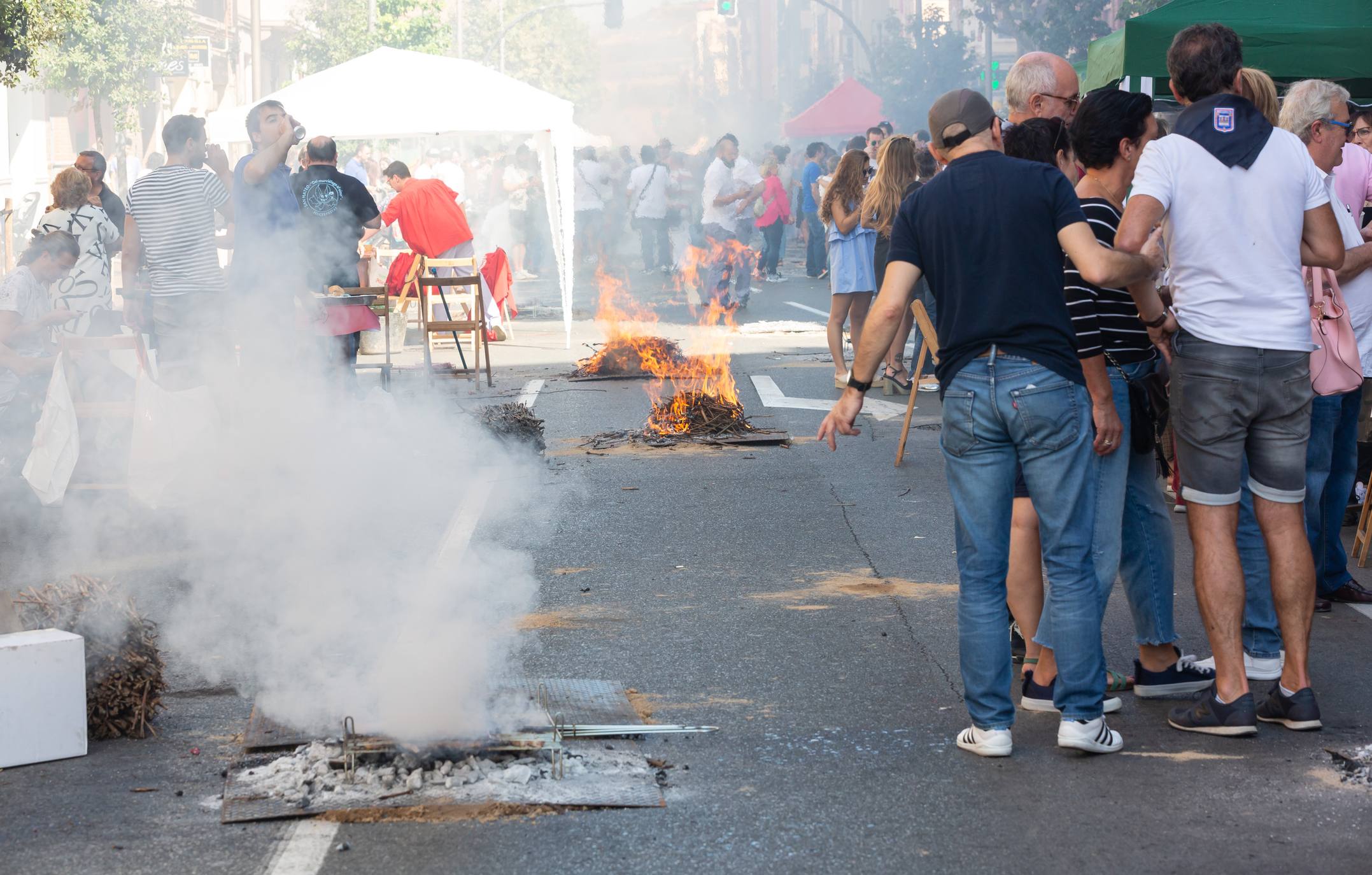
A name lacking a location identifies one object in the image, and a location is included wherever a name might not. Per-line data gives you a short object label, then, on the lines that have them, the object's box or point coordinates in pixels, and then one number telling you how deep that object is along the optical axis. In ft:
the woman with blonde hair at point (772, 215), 79.05
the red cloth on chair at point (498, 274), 54.60
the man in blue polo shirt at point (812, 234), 78.89
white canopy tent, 50.47
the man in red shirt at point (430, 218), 48.34
